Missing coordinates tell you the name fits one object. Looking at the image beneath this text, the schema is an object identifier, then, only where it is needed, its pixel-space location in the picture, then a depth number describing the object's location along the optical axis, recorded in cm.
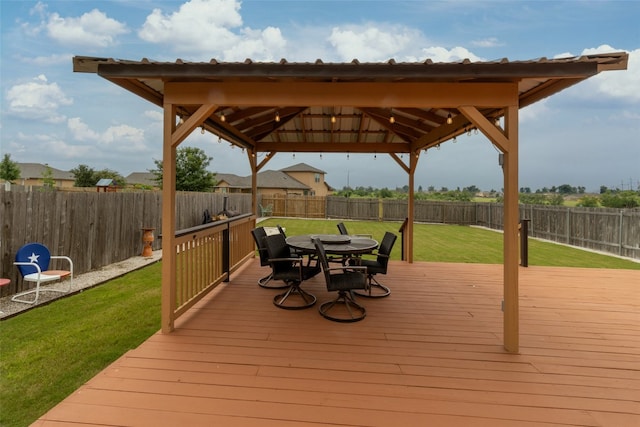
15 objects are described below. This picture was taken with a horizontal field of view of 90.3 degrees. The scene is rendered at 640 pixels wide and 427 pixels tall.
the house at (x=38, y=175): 3734
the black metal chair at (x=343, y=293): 371
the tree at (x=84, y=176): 3130
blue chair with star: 454
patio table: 429
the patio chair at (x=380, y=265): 452
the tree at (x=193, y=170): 2509
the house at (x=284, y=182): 3325
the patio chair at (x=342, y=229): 624
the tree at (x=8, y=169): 2486
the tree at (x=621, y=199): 1845
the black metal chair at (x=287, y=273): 421
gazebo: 279
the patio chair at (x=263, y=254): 475
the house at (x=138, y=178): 4341
